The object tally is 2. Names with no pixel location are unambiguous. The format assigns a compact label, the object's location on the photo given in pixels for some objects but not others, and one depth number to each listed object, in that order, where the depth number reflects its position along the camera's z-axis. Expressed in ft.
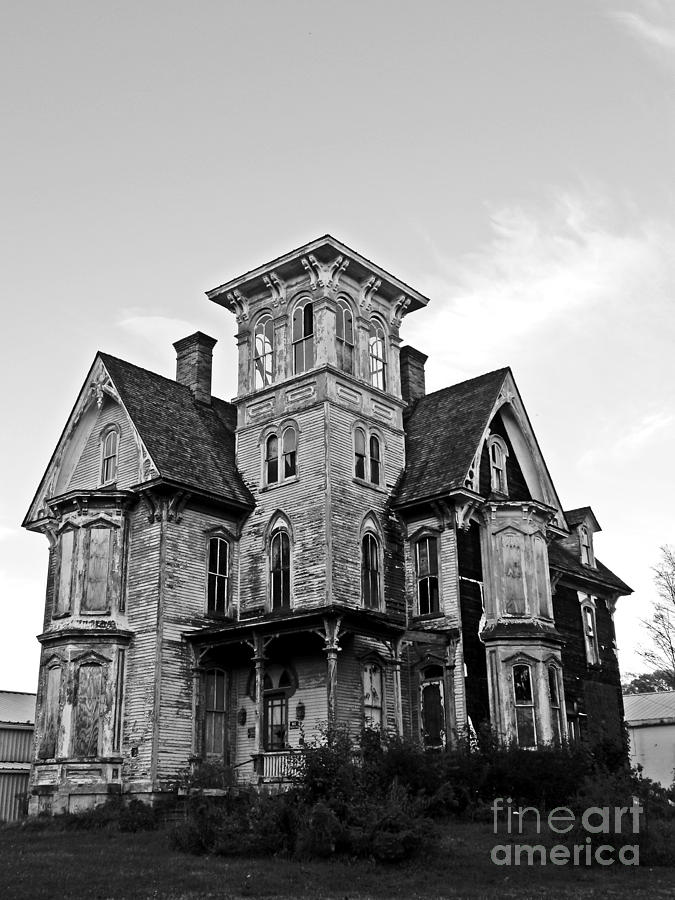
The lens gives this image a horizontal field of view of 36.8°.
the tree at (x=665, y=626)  155.94
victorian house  82.79
